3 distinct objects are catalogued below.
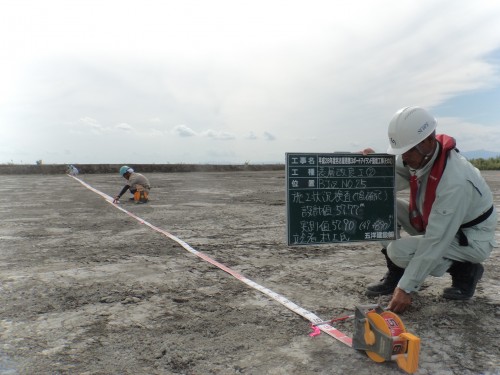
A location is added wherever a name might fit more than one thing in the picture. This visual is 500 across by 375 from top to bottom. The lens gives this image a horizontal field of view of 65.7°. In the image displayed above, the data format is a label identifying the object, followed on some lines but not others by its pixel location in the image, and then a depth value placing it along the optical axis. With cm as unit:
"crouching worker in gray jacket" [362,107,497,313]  247
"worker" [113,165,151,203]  894
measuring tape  236
